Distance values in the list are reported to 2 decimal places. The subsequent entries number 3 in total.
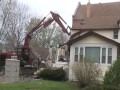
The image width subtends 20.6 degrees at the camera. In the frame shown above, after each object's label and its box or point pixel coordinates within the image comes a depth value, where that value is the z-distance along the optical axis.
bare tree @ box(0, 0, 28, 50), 58.38
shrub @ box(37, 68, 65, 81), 31.52
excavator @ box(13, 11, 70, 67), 40.78
